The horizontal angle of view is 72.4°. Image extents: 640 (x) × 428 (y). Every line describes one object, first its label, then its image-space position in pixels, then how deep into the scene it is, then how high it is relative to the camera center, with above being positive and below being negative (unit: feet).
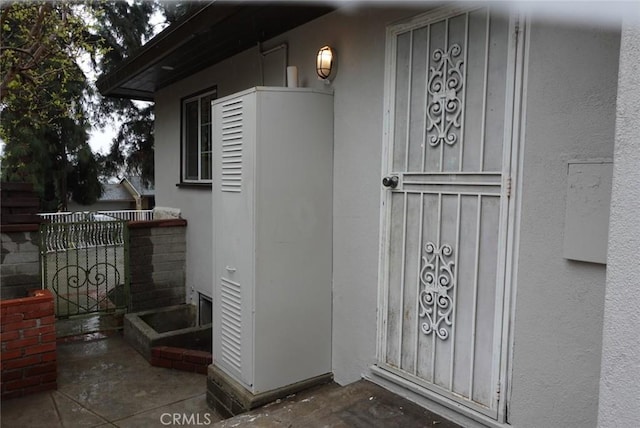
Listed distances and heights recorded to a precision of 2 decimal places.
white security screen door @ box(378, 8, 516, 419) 8.34 -0.25
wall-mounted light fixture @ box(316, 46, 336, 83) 11.85 +3.47
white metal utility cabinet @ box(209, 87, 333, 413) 11.01 -1.26
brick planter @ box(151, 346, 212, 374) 15.89 -6.33
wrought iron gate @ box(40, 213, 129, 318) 18.08 -3.50
